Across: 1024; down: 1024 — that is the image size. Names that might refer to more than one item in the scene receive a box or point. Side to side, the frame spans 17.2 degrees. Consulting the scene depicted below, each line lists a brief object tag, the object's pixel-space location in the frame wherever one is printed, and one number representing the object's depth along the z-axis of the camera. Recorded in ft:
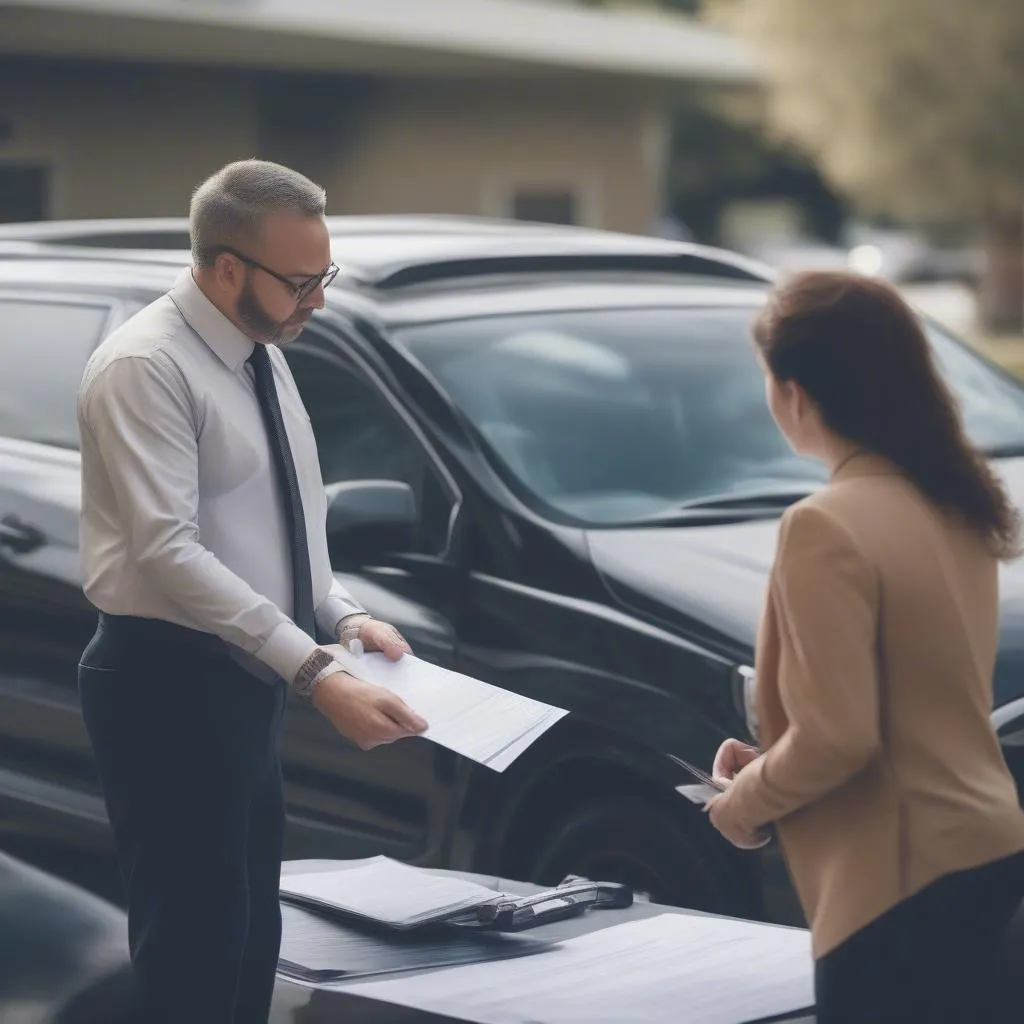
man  17.12
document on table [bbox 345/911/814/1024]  15.57
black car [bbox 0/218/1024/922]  23.15
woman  13.97
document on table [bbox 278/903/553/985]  16.78
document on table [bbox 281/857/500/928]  17.75
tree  159.47
